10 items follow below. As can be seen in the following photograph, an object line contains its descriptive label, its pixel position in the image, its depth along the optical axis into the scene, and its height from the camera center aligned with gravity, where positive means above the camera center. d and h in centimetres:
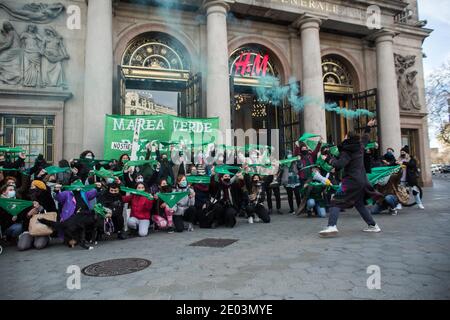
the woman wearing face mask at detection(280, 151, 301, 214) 1012 -23
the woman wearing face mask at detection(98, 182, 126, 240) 698 -57
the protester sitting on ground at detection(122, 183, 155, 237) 732 -81
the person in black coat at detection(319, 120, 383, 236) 609 -20
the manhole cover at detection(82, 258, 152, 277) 429 -129
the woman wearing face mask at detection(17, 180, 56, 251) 614 -60
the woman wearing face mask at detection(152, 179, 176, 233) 779 -90
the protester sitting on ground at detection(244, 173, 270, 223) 859 -69
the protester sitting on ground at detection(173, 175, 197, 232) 797 -79
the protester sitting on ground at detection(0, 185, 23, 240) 645 -85
